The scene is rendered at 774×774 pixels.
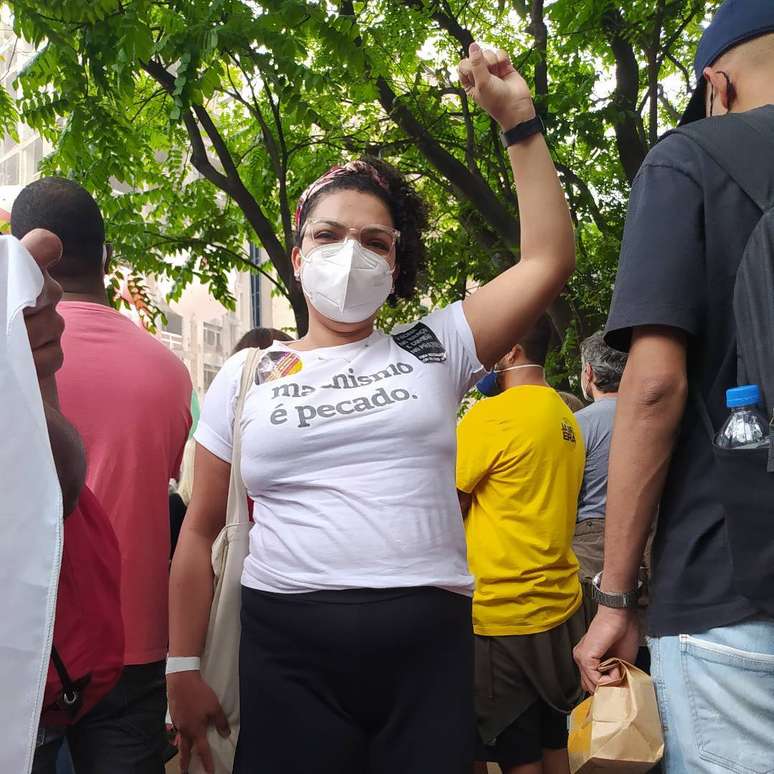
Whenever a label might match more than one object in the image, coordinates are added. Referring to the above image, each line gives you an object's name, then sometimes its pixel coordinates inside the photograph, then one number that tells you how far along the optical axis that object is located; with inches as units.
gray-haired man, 154.3
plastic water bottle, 58.9
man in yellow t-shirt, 137.9
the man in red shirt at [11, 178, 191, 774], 88.1
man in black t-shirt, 62.0
